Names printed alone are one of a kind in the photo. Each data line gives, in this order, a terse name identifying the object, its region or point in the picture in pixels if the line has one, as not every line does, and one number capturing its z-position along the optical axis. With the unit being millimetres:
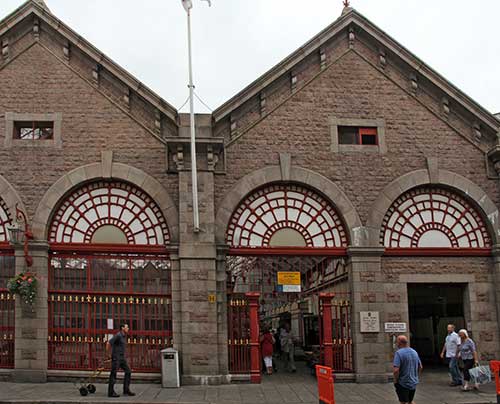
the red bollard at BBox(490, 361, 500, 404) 14120
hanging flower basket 18250
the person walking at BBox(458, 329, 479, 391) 17688
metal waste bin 17984
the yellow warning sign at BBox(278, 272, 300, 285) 20297
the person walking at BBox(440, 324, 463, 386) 18234
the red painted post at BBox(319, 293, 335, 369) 19328
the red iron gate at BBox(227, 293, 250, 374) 19141
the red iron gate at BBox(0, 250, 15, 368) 18734
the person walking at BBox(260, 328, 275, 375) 20953
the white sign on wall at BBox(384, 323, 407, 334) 19688
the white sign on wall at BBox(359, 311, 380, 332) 19531
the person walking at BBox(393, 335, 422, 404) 12172
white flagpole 18906
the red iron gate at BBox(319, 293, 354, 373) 19484
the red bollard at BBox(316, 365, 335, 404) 12016
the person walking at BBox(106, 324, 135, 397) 16453
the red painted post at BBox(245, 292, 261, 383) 18891
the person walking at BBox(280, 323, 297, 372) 21875
